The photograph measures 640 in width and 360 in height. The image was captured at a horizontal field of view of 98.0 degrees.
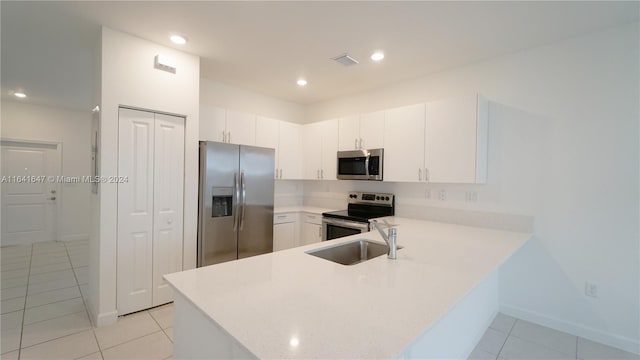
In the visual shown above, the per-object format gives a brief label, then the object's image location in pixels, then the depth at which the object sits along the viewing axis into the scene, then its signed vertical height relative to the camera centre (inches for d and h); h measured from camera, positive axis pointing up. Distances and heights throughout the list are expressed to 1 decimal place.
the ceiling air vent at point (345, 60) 114.3 +50.3
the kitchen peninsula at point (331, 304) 34.4 -19.6
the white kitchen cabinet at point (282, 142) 156.6 +21.7
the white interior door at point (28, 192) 196.9 -12.3
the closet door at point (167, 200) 108.0 -9.2
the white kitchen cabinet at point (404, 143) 121.9 +16.9
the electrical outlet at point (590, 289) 94.9 -36.6
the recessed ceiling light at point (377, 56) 112.7 +51.5
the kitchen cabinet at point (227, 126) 133.8 +26.5
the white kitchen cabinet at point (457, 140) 107.1 +16.5
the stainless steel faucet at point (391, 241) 68.2 -15.1
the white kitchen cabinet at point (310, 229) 153.6 -28.1
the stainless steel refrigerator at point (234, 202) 118.4 -11.0
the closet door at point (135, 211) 99.9 -12.6
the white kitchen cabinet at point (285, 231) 152.7 -29.3
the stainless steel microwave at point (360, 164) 134.2 +7.8
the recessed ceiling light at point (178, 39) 101.6 +51.3
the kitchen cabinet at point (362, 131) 135.3 +24.8
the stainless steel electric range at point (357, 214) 130.3 -17.3
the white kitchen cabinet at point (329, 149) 155.6 +17.0
